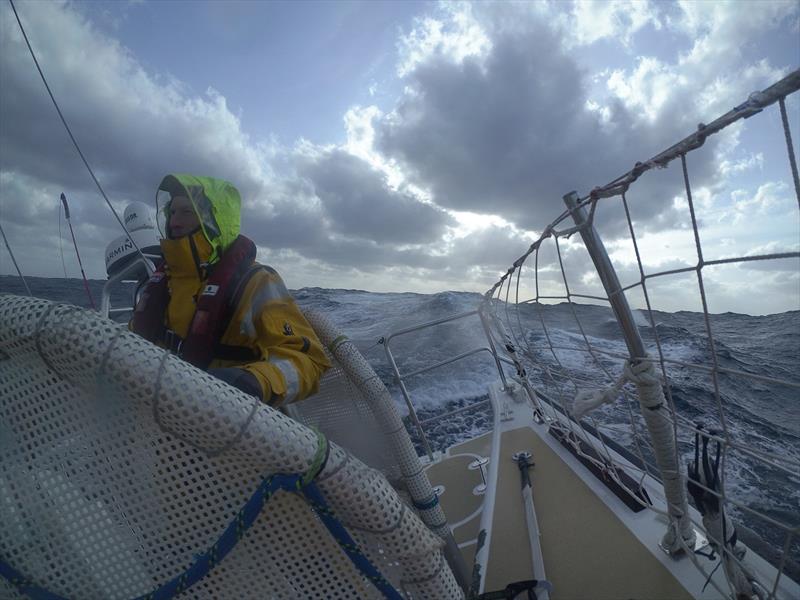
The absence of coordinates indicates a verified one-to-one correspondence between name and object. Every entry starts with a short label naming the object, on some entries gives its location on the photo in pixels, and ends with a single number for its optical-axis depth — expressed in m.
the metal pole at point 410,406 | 2.36
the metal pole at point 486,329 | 2.63
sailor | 1.20
